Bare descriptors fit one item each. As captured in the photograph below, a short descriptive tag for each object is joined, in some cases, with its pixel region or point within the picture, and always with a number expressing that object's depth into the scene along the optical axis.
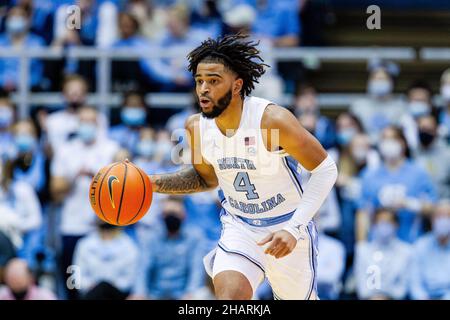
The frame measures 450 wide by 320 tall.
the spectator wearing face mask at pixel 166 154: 12.42
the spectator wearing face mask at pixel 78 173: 12.23
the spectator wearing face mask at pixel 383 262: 11.68
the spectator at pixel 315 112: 12.61
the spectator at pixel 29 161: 12.60
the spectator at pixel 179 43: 13.53
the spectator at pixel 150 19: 14.09
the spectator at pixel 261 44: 13.18
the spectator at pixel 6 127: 12.68
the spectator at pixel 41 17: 14.02
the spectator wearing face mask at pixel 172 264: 11.71
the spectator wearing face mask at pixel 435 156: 12.58
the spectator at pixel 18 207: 12.17
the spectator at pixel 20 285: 11.34
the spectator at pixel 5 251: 11.68
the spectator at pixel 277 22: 13.85
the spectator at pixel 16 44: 13.76
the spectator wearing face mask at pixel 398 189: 12.12
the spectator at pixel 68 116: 12.91
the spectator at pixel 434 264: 11.68
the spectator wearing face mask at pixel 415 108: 12.73
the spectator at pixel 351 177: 12.17
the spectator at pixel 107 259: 11.81
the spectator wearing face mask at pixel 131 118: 12.79
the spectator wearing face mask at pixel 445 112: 12.66
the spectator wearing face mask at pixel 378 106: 13.02
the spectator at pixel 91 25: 13.71
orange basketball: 7.84
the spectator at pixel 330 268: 11.71
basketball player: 7.70
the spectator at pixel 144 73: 13.61
